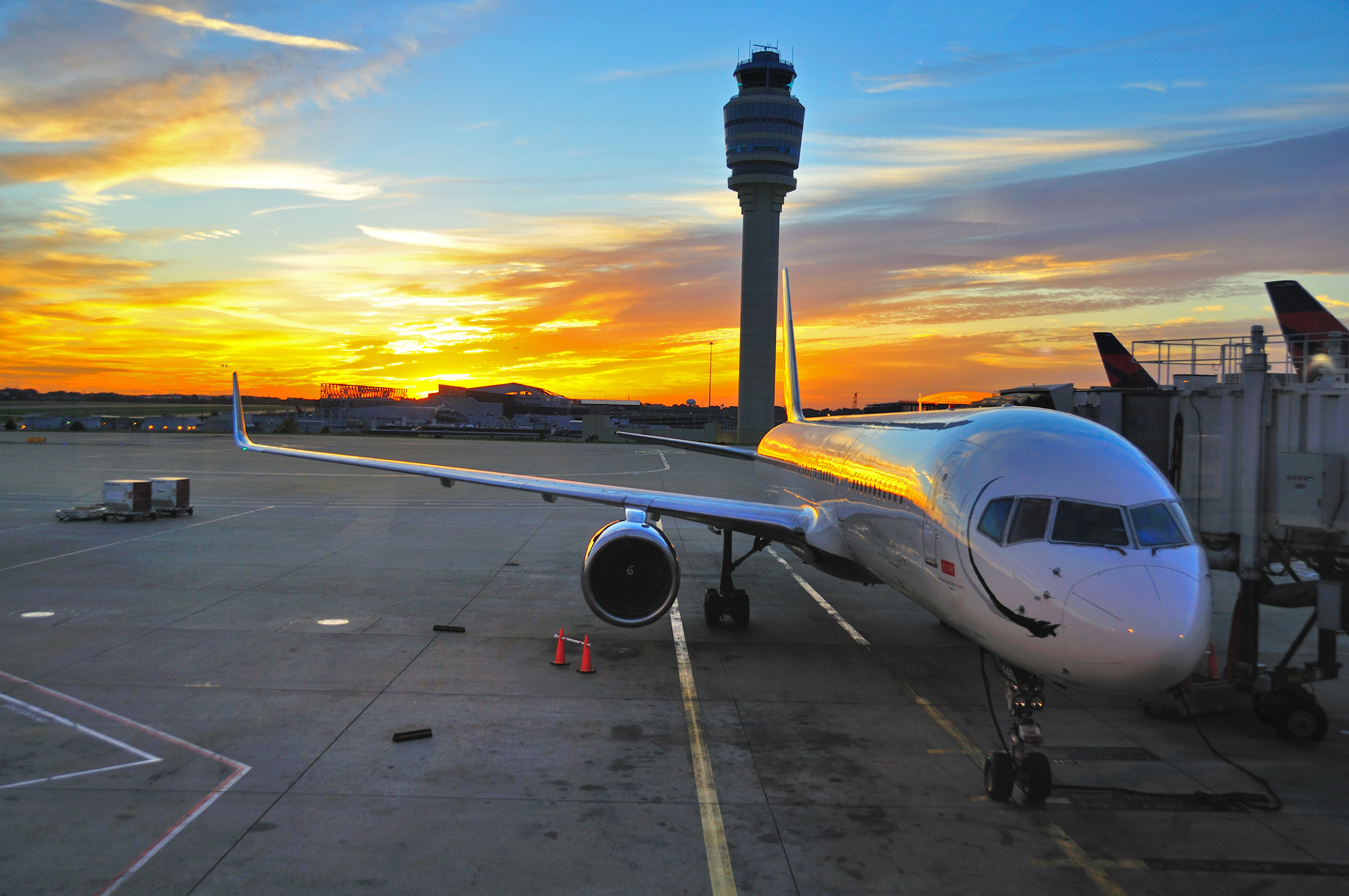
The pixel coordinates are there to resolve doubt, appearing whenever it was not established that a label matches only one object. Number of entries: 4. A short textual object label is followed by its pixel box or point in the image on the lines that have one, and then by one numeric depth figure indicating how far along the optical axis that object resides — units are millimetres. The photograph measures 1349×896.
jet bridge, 10000
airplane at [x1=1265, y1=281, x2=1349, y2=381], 15243
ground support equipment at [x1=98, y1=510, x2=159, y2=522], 25656
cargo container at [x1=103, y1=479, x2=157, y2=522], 25688
